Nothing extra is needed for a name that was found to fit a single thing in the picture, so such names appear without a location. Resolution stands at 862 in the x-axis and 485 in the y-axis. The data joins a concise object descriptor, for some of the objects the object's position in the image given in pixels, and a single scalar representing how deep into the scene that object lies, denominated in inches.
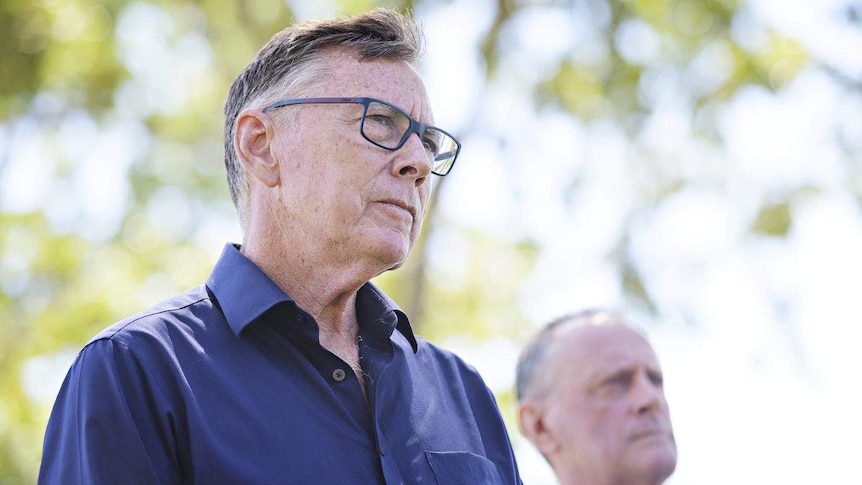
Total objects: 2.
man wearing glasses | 83.5
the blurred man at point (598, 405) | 136.7
